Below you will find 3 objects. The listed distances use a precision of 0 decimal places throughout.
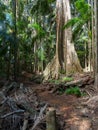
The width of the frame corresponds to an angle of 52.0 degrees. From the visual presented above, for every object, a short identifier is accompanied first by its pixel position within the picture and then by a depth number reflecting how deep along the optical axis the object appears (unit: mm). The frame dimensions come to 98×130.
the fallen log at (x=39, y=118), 2796
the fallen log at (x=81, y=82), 4814
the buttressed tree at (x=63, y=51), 6529
